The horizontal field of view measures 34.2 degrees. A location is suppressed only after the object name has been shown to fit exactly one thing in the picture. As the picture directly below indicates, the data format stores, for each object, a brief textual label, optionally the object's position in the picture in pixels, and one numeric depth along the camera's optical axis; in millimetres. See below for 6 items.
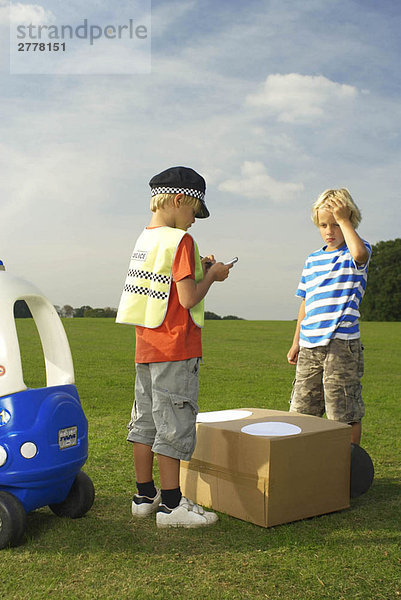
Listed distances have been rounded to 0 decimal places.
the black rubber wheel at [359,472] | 4027
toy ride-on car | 3266
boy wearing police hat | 3559
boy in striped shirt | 4305
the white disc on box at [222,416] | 4012
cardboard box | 3527
